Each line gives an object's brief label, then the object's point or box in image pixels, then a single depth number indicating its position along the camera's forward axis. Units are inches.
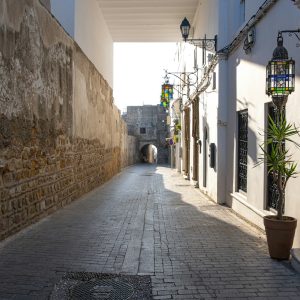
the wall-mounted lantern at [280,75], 209.6
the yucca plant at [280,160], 203.1
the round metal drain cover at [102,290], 164.1
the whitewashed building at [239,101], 255.6
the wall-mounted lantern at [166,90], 776.3
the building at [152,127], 1988.2
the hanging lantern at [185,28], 504.1
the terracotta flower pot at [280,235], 205.5
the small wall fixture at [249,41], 309.3
